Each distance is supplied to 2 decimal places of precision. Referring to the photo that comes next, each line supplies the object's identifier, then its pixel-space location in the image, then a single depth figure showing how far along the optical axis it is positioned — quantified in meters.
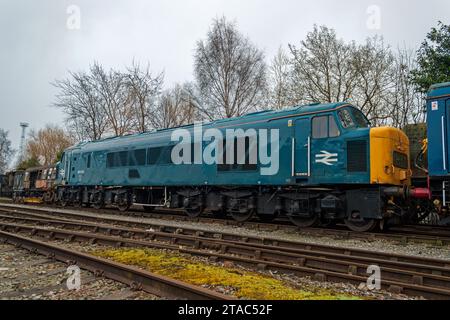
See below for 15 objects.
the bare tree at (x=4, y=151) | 76.38
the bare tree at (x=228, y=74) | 29.20
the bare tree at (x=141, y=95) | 34.91
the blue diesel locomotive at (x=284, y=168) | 10.10
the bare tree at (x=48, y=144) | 55.56
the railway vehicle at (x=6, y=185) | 37.34
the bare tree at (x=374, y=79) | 21.69
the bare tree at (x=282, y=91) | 24.59
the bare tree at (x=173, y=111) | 36.28
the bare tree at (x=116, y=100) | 35.44
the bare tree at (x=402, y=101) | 21.44
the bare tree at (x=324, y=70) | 22.22
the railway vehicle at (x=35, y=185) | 26.13
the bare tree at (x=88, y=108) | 36.09
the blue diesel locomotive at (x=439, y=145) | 8.73
